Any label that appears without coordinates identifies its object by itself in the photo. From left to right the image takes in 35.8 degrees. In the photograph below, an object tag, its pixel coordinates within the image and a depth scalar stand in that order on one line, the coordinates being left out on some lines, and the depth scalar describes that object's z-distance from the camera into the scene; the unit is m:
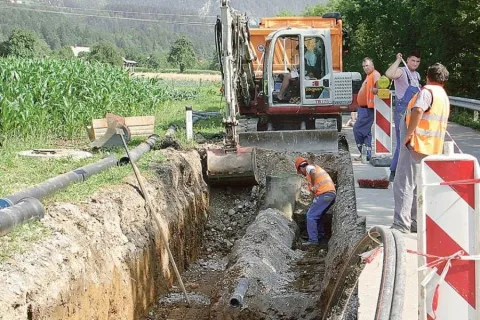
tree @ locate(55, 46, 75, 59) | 80.00
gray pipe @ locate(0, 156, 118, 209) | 7.54
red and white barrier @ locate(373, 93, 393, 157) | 12.84
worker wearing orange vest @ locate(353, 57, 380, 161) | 13.16
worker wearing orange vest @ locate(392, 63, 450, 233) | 7.50
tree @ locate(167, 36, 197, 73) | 125.06
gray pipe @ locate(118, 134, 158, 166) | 11.63
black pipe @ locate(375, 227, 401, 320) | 3.33
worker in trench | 12.02
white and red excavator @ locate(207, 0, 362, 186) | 13.12
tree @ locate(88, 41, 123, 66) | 78.09
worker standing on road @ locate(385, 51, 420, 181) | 10.18
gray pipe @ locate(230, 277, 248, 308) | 7.71
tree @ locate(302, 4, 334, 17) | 80.90
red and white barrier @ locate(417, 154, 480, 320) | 4.66
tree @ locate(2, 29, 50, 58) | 76.76
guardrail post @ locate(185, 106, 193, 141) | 15.97
